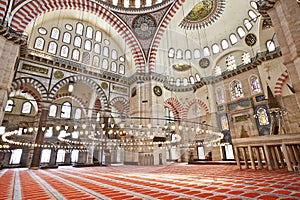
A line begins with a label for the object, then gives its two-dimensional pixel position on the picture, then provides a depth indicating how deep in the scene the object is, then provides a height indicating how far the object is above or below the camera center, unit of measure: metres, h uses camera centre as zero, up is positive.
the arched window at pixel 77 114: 17.05 +3.66
